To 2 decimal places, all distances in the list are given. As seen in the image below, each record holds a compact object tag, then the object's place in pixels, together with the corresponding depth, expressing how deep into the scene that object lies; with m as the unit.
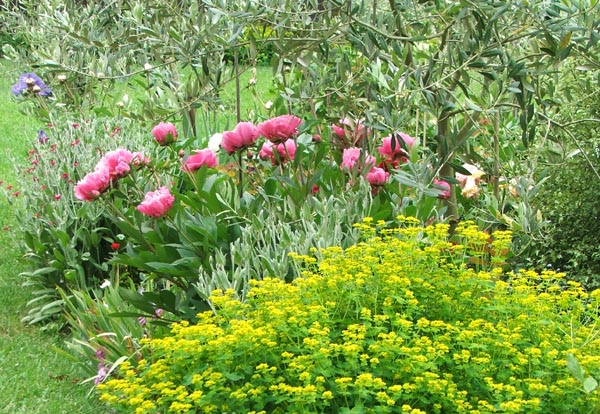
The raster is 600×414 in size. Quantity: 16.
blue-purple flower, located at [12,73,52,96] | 6.61
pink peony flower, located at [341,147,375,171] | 4.30
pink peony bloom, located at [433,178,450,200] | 3.94
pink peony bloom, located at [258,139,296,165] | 4.24
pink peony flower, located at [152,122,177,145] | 4.38
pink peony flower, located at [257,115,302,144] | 3.92
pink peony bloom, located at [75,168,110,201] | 3.85
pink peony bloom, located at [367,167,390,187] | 4.20
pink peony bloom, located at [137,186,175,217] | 3.86
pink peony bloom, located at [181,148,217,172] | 4.41
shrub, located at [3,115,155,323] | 5.34
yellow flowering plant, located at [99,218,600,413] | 2.81
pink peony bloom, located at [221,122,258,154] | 3.91
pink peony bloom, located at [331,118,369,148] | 4.62
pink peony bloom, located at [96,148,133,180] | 3.91
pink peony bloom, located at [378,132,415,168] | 4.09
